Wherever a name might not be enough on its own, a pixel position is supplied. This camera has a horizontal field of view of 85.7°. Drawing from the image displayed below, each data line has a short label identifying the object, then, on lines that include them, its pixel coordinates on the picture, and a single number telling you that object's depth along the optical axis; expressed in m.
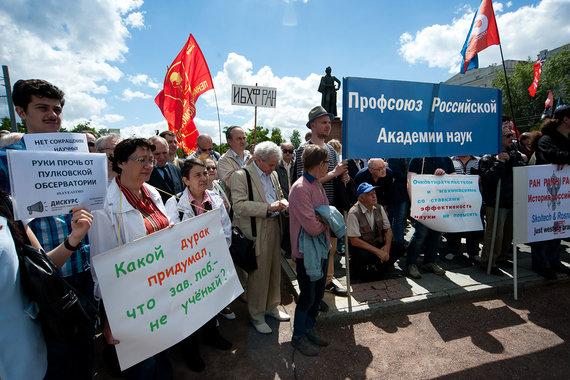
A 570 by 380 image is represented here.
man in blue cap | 4.16
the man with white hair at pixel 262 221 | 3.06
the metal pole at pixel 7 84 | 10.90
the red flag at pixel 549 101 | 14.19
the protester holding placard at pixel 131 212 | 1.90
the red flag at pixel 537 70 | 15.54
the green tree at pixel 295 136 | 87.22
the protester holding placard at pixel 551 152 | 3.85
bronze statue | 13.27
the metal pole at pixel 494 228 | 4.22
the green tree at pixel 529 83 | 37.47
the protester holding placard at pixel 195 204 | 2.65
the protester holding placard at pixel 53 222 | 1.75
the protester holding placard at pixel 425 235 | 4.37
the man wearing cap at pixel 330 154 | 3.75
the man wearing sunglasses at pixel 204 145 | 4.92
